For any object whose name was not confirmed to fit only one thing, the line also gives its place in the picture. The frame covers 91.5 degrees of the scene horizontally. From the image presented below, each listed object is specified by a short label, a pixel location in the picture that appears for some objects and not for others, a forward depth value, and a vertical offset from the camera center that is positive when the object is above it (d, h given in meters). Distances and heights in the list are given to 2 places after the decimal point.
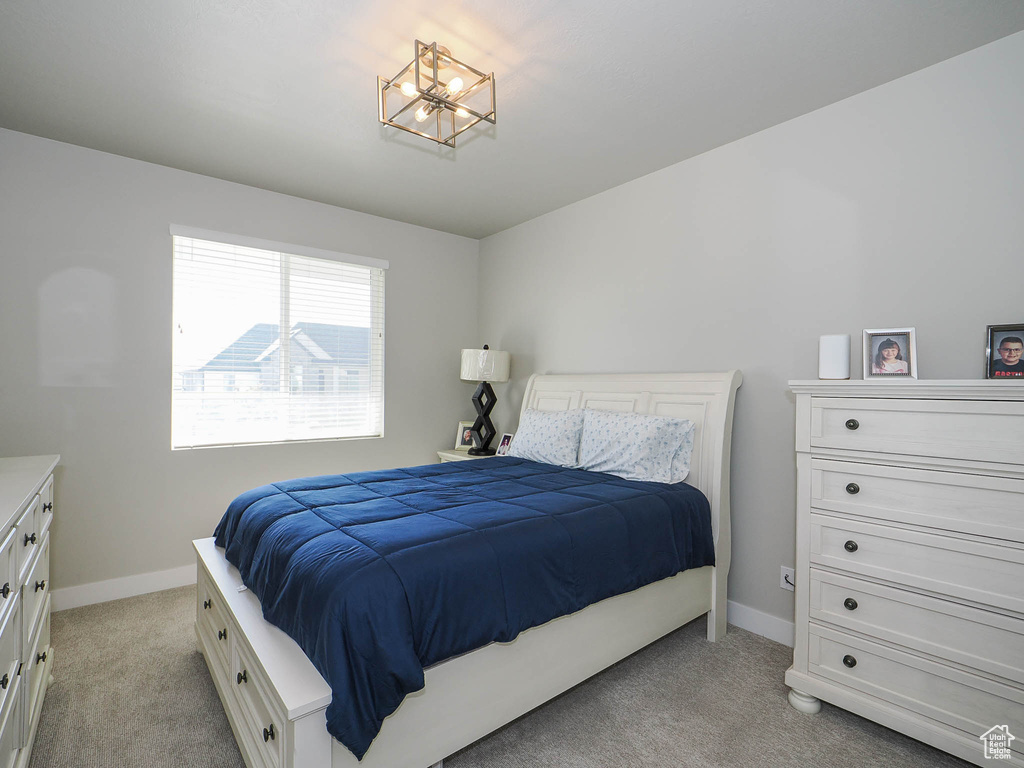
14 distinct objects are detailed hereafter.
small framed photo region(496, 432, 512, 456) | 3.95 -0.53
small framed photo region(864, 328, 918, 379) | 1.94 +0.11
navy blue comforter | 1.32 -0.61
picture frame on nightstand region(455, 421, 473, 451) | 4.30 -0.50
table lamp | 3.96 +0.02
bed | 1.34 -0.97
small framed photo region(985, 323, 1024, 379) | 1.75 +0.11
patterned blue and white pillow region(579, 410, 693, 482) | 2.58 -0.37
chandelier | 1.76 +1.26
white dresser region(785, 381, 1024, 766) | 1.54 -0.60
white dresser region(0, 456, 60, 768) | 1.37 -0.74
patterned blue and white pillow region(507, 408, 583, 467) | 2.98 -0.36
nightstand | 3.94 -0.62
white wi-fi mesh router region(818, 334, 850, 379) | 2.09 +0.10
